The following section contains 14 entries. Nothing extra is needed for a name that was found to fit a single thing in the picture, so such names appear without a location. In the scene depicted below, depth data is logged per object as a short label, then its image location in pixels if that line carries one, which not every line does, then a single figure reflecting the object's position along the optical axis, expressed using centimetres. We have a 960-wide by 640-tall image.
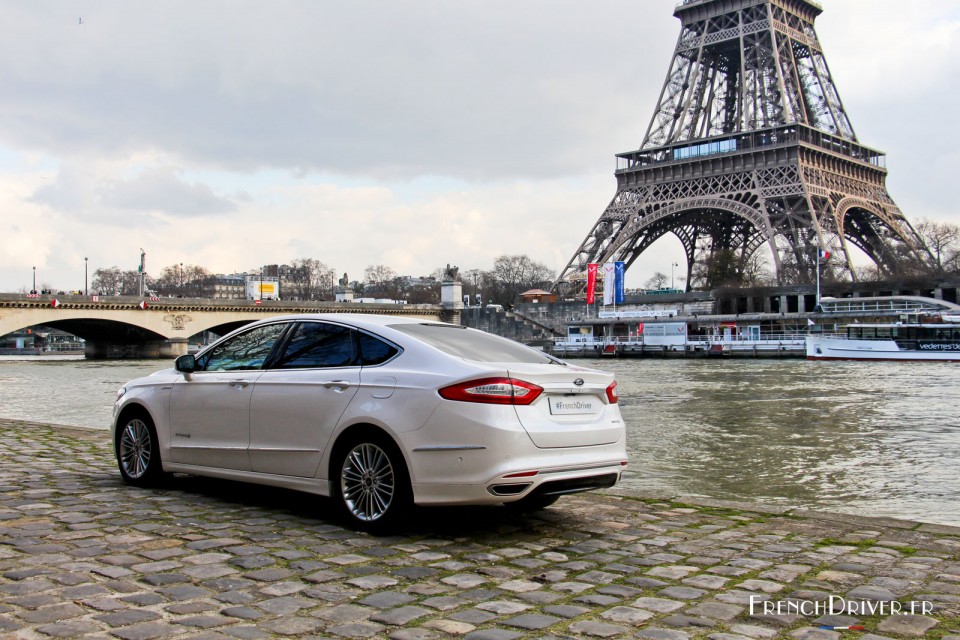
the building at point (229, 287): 16062
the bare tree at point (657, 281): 13325
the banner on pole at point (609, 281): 6512
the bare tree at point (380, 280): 15312
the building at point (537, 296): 8547
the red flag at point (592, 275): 6644
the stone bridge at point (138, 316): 5419
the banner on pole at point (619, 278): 6544
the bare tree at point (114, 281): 14175
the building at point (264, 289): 10119
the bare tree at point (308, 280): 14125
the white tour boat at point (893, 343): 4825
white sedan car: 514
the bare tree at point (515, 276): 12658
